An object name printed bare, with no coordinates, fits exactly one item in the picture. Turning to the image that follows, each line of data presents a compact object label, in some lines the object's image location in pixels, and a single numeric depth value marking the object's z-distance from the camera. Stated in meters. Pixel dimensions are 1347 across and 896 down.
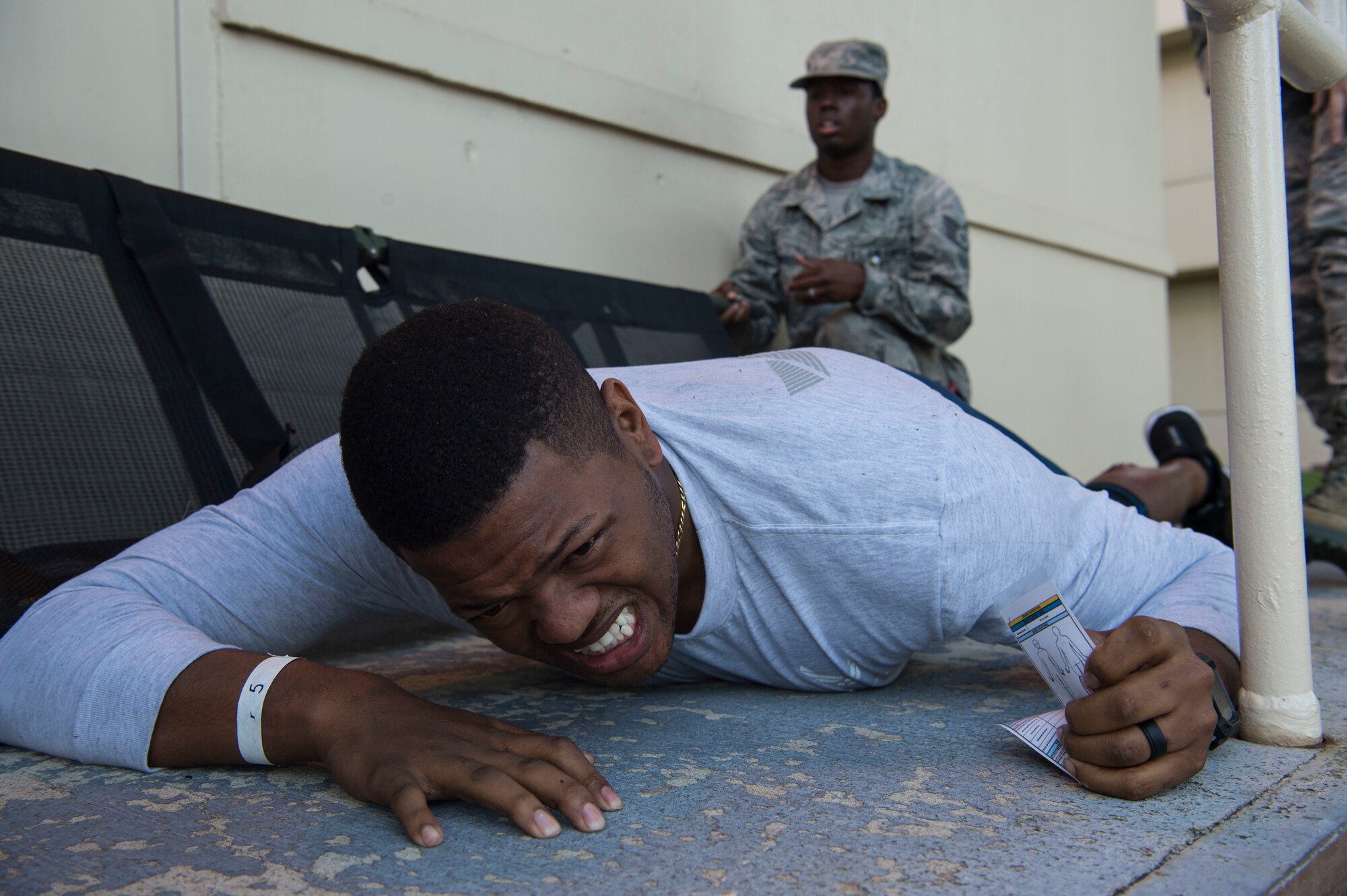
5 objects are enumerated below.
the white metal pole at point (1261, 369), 1.28
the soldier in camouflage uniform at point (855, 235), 3.64
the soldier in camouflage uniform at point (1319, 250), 3.10
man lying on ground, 1.16
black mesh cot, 1.81
